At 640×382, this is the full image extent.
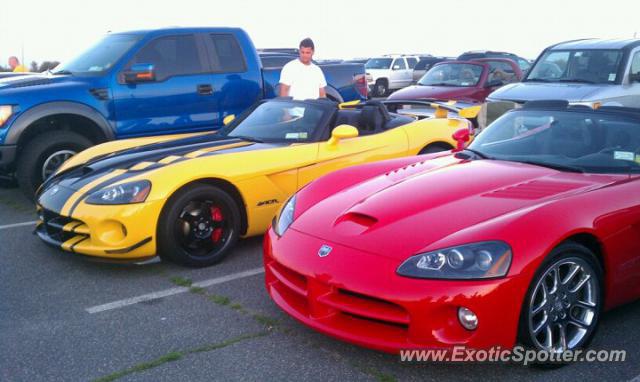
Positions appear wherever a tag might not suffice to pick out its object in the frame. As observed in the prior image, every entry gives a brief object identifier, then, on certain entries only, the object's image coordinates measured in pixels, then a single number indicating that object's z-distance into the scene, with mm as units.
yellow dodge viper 4664
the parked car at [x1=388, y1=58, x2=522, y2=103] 11938
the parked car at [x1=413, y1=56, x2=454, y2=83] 22484
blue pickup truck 6777
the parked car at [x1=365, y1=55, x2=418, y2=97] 24781
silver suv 8812
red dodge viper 3098
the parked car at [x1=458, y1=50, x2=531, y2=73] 20578
